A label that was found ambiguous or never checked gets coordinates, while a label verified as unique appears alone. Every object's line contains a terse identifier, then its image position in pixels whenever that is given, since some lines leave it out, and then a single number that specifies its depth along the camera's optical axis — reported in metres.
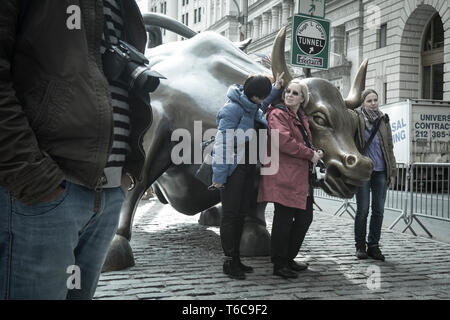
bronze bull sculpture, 4.59
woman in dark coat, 5.59
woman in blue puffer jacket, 4.42
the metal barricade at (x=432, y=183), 8.62
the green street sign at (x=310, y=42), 6.95
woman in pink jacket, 4.46
